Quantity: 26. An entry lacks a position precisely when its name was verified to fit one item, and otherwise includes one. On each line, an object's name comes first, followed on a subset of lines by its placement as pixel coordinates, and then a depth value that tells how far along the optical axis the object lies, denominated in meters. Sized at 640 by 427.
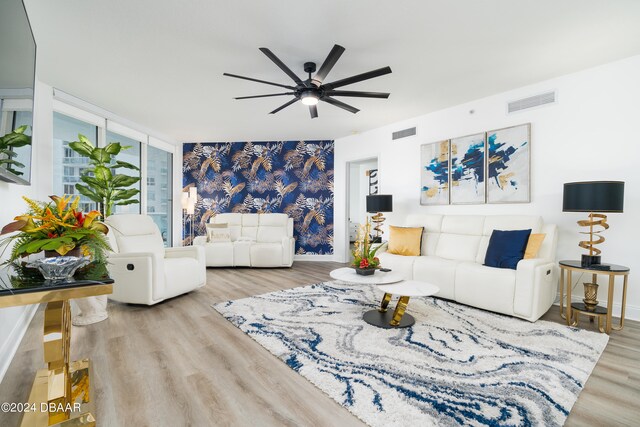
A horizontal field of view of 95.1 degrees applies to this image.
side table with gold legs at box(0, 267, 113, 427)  1.17
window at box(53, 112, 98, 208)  3.88
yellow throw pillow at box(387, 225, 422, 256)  4.08
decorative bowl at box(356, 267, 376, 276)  2.83
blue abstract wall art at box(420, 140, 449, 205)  4.43
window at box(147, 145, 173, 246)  5.76
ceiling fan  2.49
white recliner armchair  3.07
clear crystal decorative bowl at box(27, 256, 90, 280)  1.30
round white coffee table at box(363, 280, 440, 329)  2.59
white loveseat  5.37
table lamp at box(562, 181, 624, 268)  2.55
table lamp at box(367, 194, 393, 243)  4.68
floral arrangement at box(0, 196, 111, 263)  1.38
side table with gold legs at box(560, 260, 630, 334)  2.58
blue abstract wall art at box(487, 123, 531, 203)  3.64
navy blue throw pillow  3.12
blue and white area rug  1.58
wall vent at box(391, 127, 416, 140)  4.88
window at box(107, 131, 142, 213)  5.04
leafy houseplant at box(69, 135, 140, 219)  3.58
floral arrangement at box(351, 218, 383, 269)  2.83
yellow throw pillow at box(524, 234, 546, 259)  3.08
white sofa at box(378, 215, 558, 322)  2.82
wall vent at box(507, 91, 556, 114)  3.45
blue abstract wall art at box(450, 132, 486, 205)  4.05
